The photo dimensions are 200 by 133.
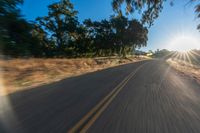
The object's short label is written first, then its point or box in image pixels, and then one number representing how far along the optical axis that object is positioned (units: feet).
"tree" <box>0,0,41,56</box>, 35.52
